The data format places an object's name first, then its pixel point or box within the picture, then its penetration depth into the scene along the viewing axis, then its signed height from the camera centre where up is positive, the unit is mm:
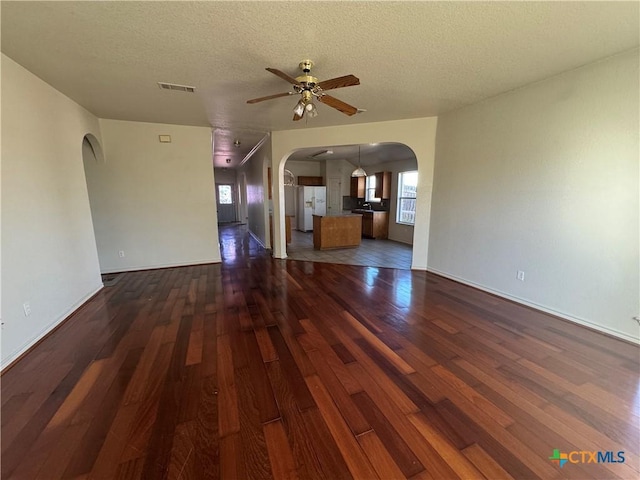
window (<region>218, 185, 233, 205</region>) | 13125 -18
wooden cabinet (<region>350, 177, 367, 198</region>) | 9156 +298
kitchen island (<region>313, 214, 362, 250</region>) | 6496 -910
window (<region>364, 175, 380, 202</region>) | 8780 +151
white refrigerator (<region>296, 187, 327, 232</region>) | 9469 -338
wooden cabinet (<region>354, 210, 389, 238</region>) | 8250 -920
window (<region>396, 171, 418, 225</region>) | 7391 -72
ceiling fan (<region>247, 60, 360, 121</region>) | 2318 +985
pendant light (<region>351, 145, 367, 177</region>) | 7887 +662
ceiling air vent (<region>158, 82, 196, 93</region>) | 2943 +1221
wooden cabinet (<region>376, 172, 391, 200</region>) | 7945 +281
